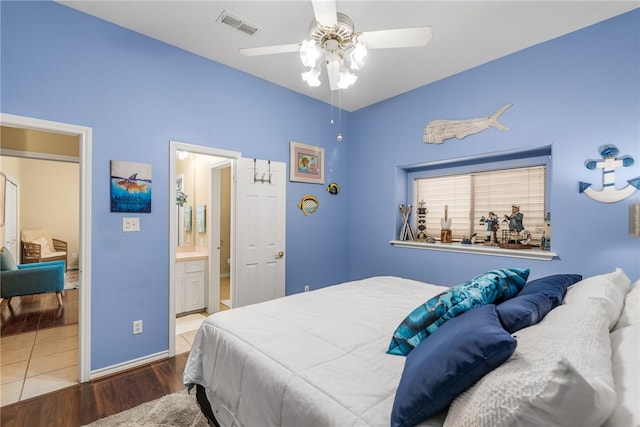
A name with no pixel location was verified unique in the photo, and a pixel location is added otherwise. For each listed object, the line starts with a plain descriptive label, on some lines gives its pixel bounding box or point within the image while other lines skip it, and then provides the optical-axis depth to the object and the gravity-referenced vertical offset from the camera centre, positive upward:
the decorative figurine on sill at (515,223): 3.04 -0.13
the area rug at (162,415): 1.86 -1.38
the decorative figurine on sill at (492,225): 3.27 -0.16
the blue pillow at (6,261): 3.77 -0.73
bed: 0.67 -0.55
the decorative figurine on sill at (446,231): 3.59 -0.25
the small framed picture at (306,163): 3.79 +0.62
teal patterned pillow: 1.28 -0.43
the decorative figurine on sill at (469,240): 3.48 -0.35
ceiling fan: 1.79 +1.11
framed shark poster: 2.50 +0.18
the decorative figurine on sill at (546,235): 2.80 -0.23
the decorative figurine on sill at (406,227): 3.93 -0.23
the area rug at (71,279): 5.34 -1.46
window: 3.05 +0.22
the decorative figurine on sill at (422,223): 3.86 -0.17
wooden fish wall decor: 3.03 +0.93
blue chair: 3.65 -0.94
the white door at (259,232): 3.30 -0.28
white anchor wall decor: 2.28 +0.27
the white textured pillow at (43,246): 5.99 -0.83
